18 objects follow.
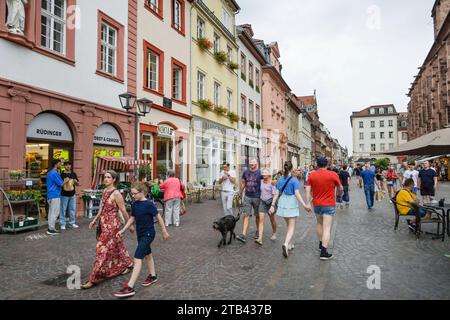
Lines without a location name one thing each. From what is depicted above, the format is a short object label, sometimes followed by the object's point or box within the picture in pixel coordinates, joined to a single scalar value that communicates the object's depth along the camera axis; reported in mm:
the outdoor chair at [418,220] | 7812
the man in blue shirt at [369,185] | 13469
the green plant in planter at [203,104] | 19453
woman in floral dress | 4922
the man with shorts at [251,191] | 7703
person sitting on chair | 8383
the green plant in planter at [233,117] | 23678
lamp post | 10062
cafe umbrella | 7035
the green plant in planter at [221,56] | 21612
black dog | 7204
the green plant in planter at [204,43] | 19359
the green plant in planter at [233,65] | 23828
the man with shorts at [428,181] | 11312
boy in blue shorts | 4492
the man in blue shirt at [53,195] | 8656
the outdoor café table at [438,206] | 7888
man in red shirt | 6152
